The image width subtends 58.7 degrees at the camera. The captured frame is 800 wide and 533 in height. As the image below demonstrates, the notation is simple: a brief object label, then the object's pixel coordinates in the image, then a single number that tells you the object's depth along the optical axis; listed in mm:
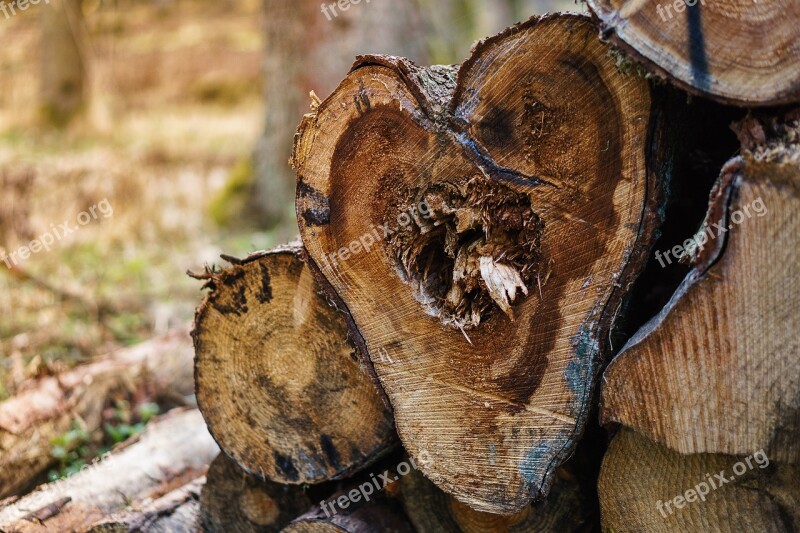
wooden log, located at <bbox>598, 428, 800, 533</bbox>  1737
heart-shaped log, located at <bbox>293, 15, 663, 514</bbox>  1709
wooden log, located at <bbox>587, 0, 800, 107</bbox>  1449
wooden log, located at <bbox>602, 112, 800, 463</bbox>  1502
